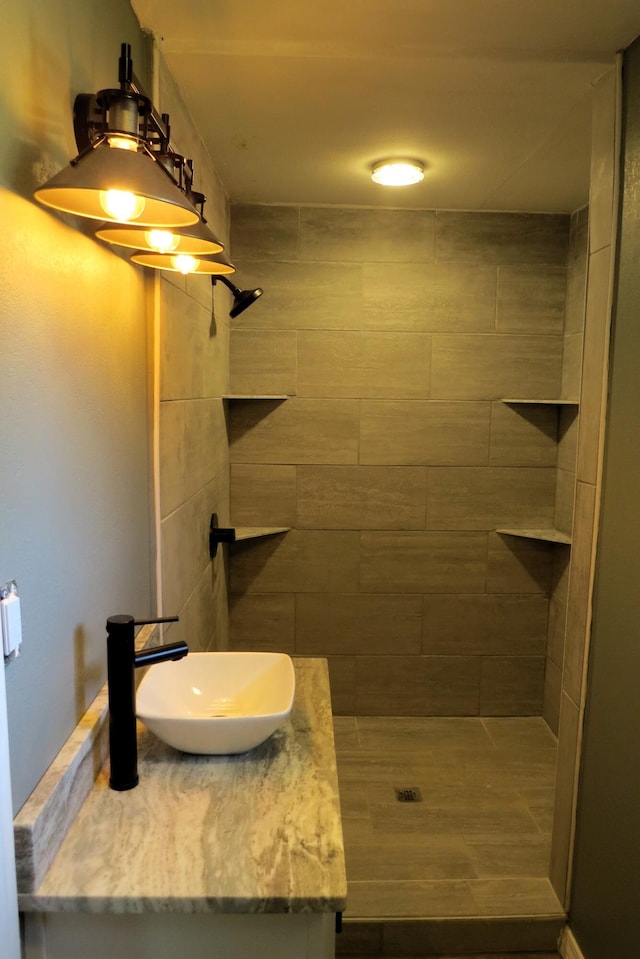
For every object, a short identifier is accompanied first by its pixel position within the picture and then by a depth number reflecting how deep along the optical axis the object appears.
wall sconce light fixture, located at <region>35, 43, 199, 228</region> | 0.91
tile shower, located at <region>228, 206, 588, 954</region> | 3.02
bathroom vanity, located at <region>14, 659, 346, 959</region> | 1.00
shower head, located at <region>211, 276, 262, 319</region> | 2.65
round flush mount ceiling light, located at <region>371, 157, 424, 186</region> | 2.39
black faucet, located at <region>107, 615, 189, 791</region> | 1.22
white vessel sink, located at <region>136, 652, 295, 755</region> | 1.28
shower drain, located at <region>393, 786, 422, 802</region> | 2.58
